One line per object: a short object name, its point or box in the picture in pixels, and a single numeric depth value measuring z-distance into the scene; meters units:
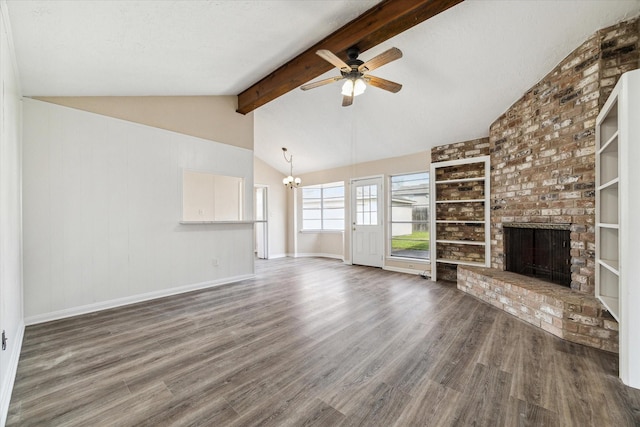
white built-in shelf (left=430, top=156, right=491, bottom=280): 4.28
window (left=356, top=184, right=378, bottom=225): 6.09
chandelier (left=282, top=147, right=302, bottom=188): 6.61
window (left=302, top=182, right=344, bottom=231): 7.62
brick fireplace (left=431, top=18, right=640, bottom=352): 2.49
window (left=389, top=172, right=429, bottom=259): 5.42
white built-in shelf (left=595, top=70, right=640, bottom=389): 1.79
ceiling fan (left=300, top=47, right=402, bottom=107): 2.54
